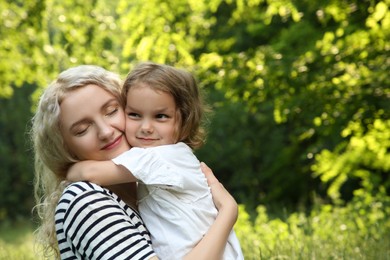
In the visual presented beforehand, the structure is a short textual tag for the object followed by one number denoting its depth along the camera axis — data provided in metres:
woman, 2.12
